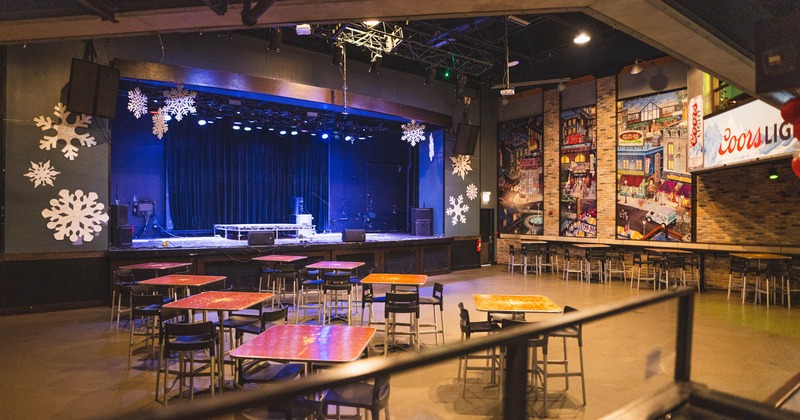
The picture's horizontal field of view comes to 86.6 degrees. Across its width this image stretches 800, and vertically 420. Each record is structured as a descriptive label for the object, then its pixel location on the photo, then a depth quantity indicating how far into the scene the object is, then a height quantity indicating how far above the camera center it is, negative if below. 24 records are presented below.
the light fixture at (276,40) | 7.71 +3.18
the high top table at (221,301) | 3.90 -0.89
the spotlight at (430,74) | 9.92 +3.22
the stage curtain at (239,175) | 11.54 +1.08
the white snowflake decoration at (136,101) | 7.22 +1.86
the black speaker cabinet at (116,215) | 7.41 -0.08
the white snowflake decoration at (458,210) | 11.69 +0.05
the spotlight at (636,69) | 8.99 +3.05
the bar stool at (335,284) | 5.72 -0.99
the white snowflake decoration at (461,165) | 11.77 +1.31
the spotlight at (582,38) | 8.12 +3.37
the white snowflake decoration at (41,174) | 6.75 +0.58
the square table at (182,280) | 4.95 -0.86
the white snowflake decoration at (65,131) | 6.82 +1.30
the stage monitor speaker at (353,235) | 9.27 -0.52
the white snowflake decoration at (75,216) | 6.87 -0.10
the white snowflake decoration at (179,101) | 7.59 +1.98
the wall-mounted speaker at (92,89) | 6.66 +1.94
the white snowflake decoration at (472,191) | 12.11 +0.58
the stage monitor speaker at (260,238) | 8.20 -0.53
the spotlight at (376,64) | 8.79 +3.10
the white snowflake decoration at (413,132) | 10.71 +2.01
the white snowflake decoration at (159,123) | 7.54 +1.56
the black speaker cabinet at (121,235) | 7.44 -0.44
